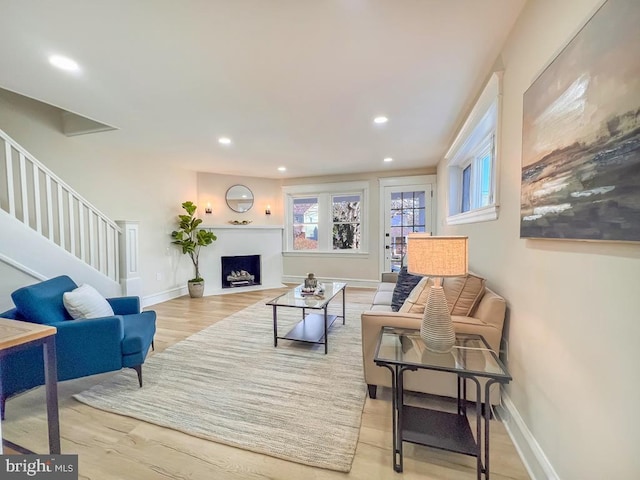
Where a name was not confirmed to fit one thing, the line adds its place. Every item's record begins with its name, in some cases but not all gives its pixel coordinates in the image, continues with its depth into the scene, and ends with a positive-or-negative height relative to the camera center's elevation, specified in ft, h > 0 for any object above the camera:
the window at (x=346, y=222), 19.49 +0.71
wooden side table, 4.14 -1.72
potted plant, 16.38 -0.33
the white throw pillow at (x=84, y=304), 7.03 -1.83
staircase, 8.43 +0.00
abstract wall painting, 2.58 +1.10
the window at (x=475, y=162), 6.64 +2.68
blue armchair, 5.90 -2.61
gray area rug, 5.33 -3.91
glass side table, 4.24 -2.41
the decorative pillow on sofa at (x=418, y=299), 6.67 -1.67
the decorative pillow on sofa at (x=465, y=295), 6.23 -1.43
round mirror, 19.25 +2.37
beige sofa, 5.57 -2.14
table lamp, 4.83 -0.66
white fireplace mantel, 17.79 -1.21
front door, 17.85 +0.95
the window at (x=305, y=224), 20.41 +0.61
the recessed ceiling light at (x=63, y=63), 6.43 +4.02
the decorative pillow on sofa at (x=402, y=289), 8.95 -1.90
